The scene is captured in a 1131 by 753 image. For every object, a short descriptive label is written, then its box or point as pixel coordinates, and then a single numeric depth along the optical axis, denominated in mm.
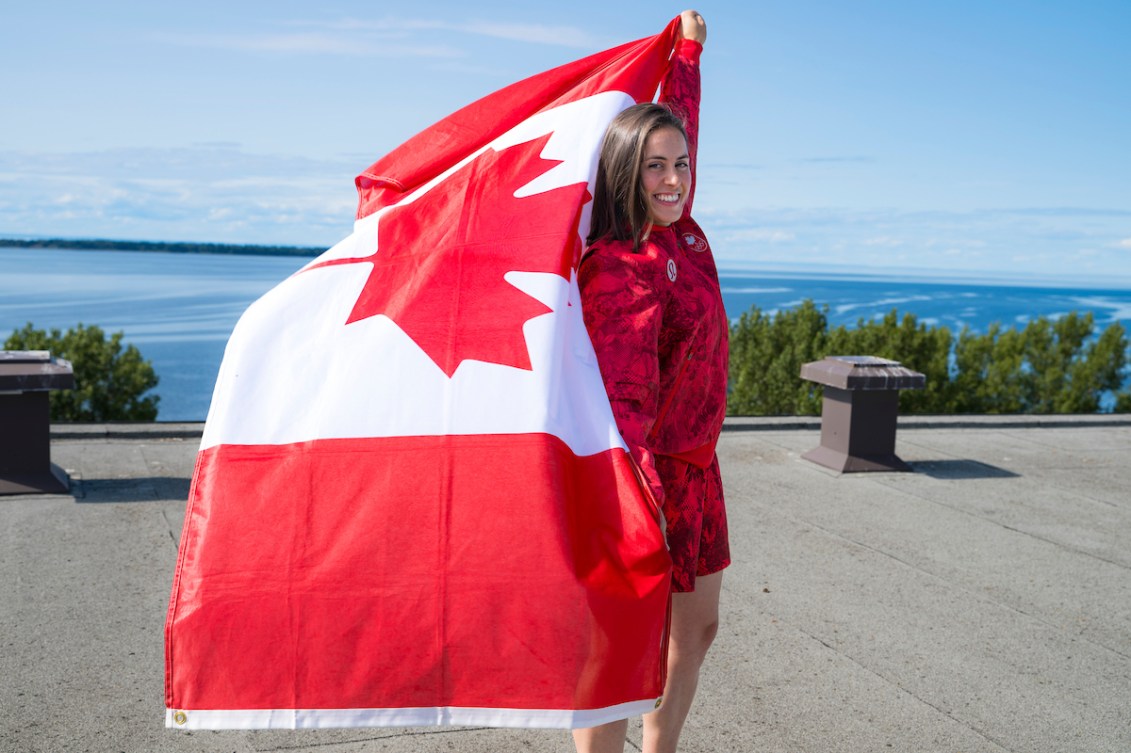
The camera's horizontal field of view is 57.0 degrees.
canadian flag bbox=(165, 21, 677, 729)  2311
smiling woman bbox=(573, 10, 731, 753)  2512
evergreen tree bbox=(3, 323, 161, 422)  12016
